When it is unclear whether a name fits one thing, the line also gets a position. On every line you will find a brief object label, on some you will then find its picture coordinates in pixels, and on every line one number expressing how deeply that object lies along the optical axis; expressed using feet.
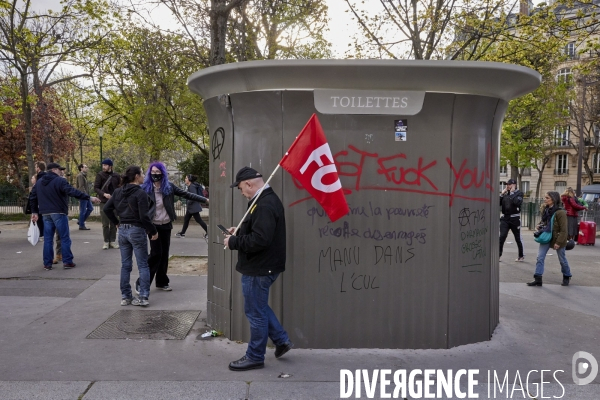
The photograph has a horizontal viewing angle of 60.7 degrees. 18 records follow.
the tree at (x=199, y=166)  71.61
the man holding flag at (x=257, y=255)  14.03
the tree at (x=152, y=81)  56.47
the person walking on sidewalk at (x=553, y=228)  26.53
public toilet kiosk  15.83
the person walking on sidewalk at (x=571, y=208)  35.86
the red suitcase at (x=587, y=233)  47.37
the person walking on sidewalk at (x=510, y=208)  34.99
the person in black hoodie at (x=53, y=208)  28.25
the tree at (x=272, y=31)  47.78
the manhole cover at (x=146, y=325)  17.53
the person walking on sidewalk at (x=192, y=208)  42.96
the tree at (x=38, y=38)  48.91
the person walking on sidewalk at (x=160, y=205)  22.70
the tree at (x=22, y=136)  76.93
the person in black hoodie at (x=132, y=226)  20.95
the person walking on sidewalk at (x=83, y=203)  44.50
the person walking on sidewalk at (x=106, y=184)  32.07
